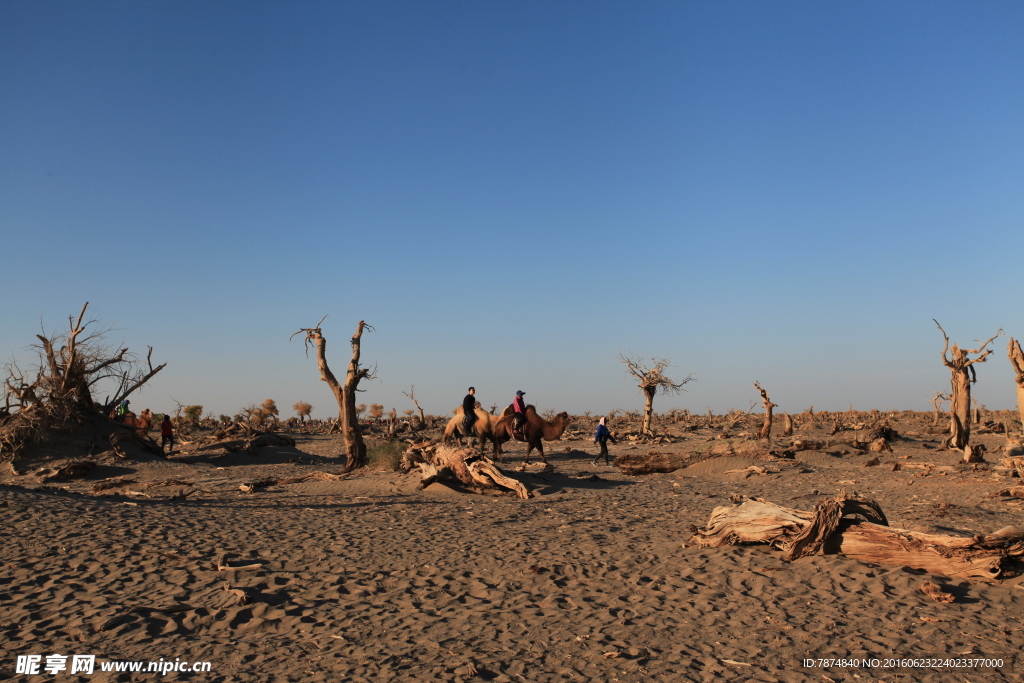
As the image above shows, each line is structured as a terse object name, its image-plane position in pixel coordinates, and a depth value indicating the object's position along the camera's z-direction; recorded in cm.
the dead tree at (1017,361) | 1767
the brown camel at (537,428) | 1950
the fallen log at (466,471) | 1451
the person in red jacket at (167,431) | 2323
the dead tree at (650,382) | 3312
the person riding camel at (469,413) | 2038
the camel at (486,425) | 2031
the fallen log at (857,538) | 767
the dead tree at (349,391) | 1858
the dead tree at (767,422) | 2612
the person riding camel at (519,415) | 1941
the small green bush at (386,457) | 1841
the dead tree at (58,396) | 2030
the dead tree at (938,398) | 2316
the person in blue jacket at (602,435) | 2075
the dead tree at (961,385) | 2073
